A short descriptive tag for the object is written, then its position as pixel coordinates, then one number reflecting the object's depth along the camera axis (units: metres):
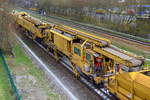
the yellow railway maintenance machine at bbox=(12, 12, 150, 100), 10.41
